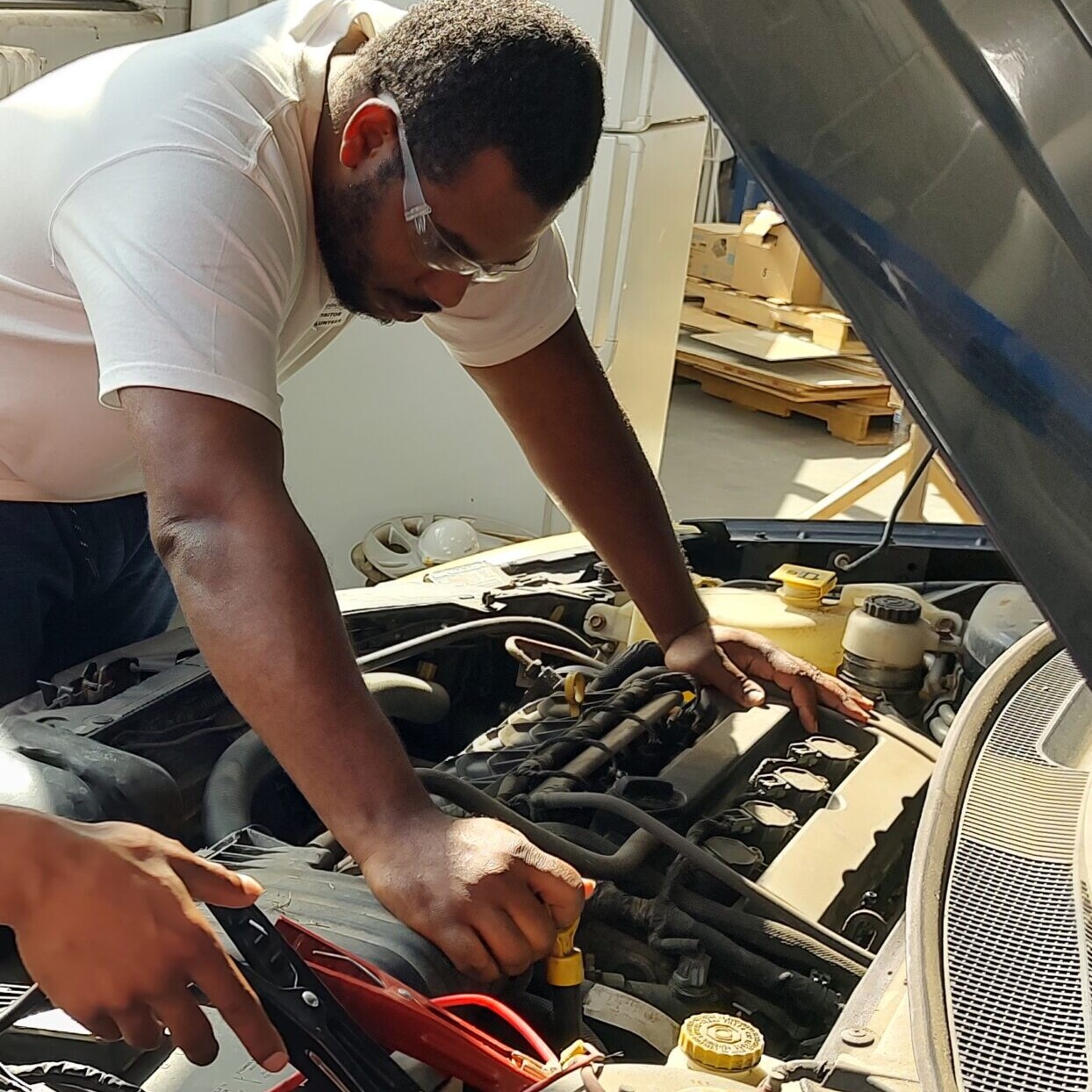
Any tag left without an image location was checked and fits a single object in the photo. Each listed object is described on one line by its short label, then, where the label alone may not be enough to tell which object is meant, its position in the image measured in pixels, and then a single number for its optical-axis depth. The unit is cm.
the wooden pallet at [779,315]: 643
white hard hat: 411
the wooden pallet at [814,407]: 651
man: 130
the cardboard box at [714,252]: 698
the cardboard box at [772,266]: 667
